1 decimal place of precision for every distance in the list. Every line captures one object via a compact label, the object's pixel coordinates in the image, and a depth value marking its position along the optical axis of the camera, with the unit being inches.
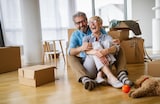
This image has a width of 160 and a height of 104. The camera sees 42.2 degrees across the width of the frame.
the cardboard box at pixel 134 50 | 146.2
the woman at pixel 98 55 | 85.8
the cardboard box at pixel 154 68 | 93.8
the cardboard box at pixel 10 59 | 127.2
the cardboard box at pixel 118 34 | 146.8
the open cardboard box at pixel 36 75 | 91.7
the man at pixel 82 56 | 85.0
